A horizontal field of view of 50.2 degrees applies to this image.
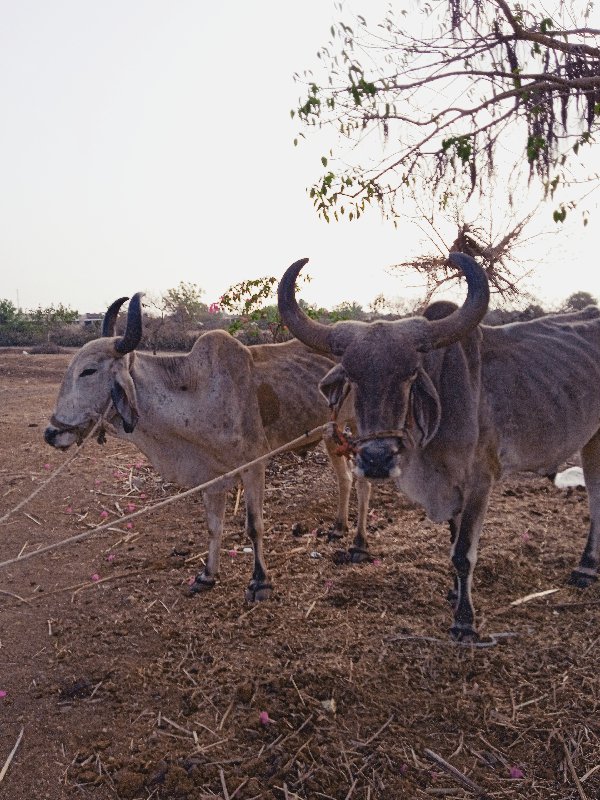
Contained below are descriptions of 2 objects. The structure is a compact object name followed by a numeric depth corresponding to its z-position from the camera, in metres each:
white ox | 4.09
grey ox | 3.08
